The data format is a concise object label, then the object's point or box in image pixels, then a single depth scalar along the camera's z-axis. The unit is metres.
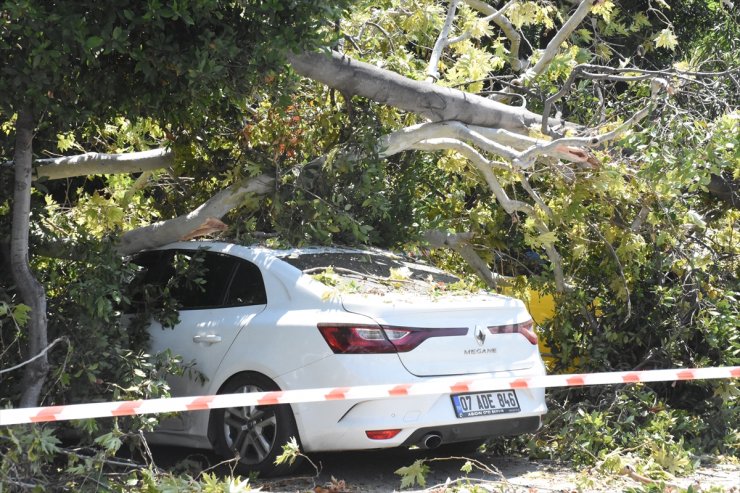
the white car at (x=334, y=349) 12.14
